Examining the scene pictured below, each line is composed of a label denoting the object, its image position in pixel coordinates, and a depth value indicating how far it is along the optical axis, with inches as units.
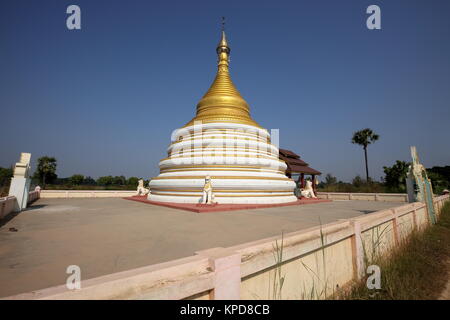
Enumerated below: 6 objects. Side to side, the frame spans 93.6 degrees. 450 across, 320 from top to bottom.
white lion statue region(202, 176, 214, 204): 430.2
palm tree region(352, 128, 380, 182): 1566.7
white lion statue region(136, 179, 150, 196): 760.3
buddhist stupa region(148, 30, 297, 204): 482.6
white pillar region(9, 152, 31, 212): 361.4
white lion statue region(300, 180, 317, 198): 692.7
